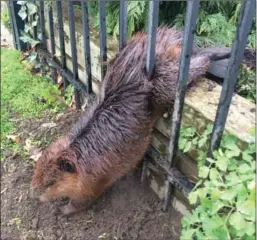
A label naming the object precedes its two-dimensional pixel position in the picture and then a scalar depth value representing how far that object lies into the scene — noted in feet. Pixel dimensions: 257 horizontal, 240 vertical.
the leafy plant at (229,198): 3.24
